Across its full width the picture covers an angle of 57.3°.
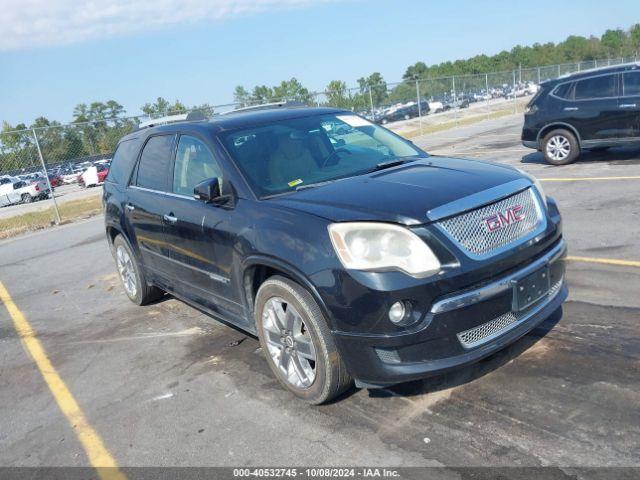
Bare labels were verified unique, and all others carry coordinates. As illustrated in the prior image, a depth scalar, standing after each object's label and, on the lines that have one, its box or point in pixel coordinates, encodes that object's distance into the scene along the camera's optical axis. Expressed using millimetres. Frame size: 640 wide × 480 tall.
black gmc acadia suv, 3164
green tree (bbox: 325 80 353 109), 27016
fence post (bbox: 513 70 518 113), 37172
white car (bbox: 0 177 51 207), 31922
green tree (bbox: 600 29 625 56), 93169
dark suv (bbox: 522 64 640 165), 10625
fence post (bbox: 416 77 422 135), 28891
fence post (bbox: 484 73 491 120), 36125
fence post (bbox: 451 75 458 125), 32247
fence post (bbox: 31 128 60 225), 15289
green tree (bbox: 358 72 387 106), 28594
